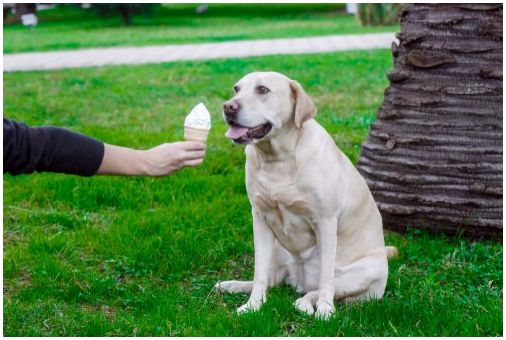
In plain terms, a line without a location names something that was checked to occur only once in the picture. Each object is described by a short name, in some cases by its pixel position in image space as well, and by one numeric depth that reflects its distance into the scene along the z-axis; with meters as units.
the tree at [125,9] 32.12
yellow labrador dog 4.16
